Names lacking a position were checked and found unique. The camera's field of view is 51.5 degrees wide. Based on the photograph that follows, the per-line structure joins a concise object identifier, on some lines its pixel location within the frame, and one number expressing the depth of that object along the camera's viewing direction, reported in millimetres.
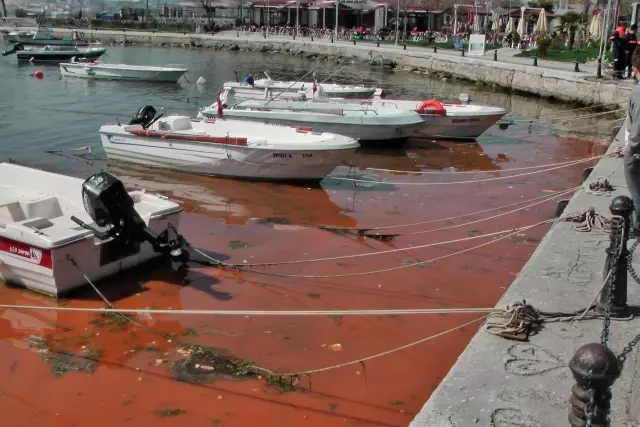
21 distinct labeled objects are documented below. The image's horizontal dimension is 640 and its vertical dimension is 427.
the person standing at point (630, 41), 22873
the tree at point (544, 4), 57709
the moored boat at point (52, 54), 43375
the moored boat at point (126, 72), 33438
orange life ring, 18234
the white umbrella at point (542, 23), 41469
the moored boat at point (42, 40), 48031
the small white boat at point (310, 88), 20819
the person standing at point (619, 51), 22484
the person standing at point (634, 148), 6191
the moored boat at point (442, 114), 18297
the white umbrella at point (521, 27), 44875
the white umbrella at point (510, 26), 54038
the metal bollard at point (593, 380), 2789
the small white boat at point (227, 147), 13266
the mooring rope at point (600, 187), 9271
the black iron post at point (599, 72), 25016
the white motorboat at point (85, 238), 7852
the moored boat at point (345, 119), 16922
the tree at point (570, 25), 40844
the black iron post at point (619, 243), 4910
